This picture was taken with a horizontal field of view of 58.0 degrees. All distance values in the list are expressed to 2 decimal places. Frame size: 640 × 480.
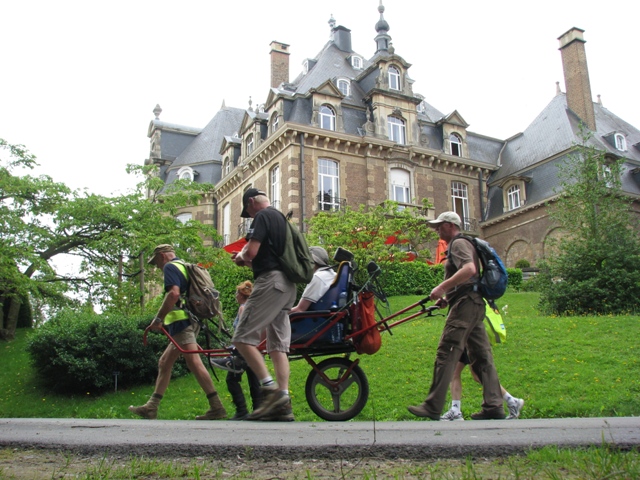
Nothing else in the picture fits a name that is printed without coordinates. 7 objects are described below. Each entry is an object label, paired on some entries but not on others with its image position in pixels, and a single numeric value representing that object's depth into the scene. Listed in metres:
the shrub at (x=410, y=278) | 21.25
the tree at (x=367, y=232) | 19.05
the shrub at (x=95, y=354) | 10.40
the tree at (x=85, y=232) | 17.05
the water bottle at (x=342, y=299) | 5.70
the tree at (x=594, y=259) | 15.00
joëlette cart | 5.51
